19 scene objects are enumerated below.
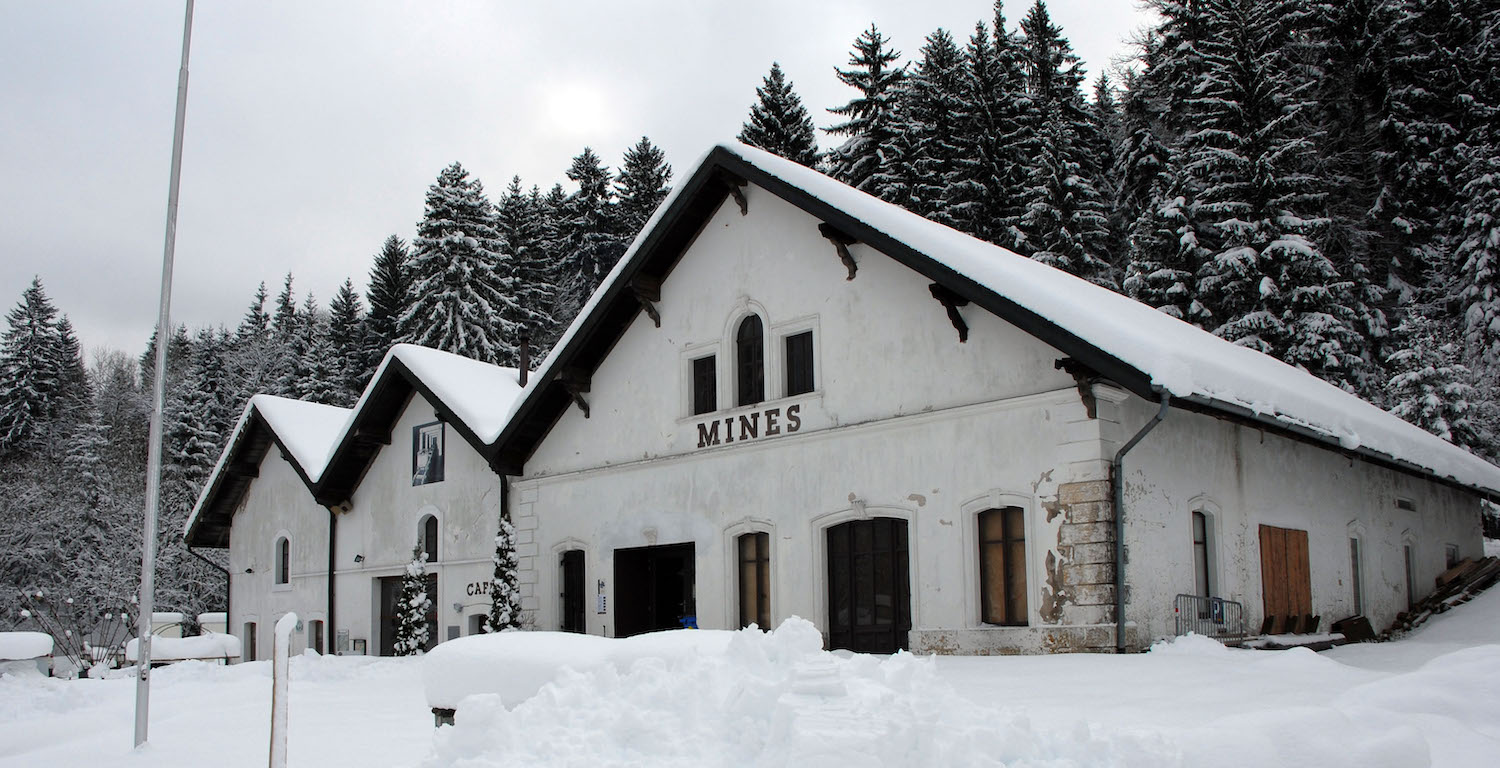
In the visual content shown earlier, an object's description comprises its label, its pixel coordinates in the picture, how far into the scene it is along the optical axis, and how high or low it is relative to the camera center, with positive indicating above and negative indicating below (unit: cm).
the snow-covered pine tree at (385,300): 4975 +981
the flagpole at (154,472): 1098 +58
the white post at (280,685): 699 -92
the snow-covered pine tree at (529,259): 4834 +1145
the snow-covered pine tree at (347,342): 5076 +825
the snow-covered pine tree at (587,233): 4900 +1232
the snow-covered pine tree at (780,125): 4116 +1383
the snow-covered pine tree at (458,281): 4247 +899
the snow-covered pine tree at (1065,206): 3441 +926
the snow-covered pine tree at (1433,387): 2800 +302
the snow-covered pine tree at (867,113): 3819 +1345
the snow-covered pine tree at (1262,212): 2956 +799
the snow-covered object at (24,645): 2009 -190
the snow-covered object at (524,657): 745 -83
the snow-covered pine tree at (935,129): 3662 +1235
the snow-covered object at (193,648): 2575 -257
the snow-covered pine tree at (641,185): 4853 +1409
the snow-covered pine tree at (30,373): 5506 +774
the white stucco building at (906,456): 1413 +94
